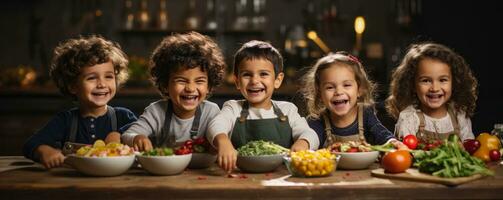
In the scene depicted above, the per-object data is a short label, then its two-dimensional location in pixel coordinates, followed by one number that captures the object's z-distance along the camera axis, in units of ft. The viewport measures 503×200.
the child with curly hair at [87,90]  9.36
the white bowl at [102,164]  7.34
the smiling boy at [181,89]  9.03
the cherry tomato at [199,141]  8.29
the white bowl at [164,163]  7.41
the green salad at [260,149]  7.82
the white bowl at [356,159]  7.94
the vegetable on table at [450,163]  7.38
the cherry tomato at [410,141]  8.82
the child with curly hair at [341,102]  9.55
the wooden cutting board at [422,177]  7.10
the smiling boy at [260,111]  9.08
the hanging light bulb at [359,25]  16.17
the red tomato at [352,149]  8.09
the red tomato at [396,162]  7.53
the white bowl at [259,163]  7.71
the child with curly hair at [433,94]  9.95
